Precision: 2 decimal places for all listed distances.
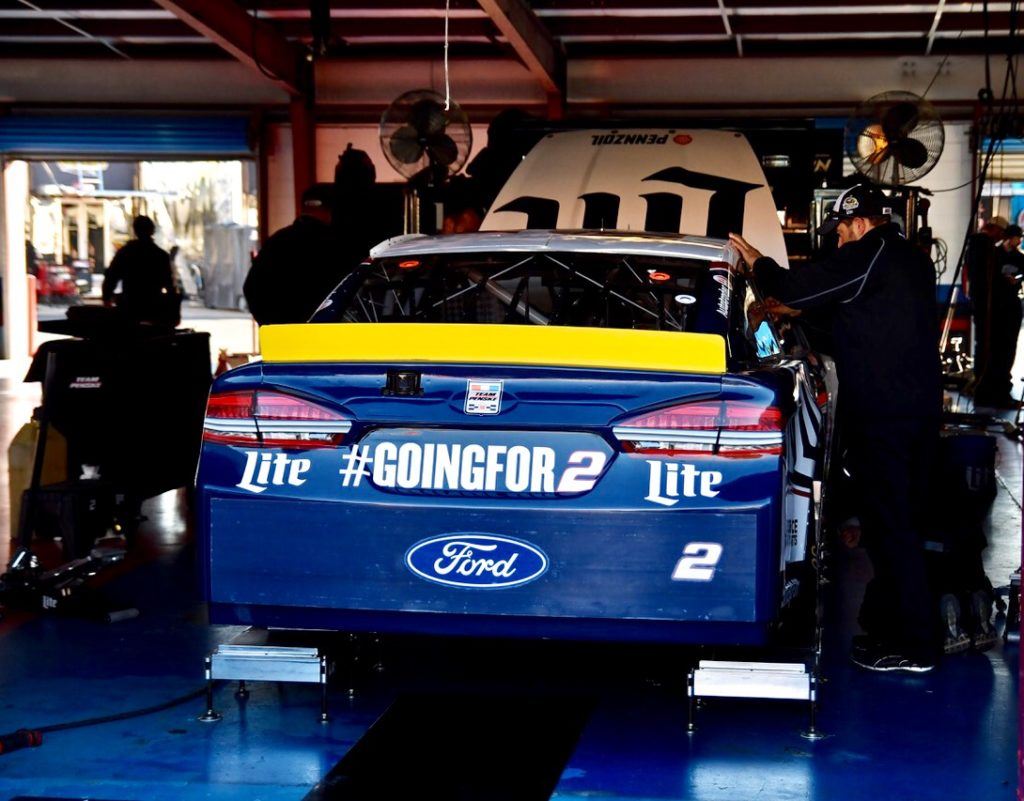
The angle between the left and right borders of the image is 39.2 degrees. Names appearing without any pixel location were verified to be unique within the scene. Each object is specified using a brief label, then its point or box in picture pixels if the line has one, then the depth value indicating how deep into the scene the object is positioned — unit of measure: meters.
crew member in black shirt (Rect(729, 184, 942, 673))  4.92
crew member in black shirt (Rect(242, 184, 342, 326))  6.98
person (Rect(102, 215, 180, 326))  12.05
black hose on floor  4.03
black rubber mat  3.76
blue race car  3.78
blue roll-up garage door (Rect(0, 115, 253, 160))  18.75
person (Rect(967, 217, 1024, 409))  14.82
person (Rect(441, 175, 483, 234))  7.79
